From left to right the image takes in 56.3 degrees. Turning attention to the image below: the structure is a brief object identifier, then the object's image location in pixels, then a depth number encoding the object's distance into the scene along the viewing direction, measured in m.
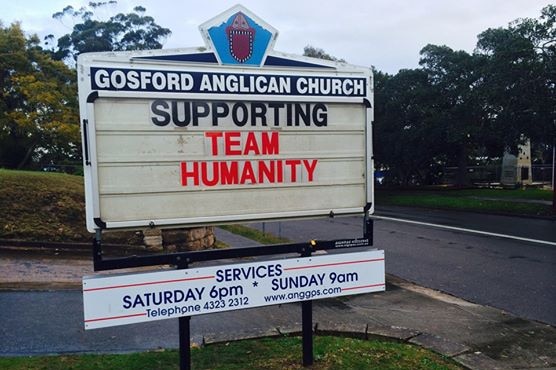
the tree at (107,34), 56.69
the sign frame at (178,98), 4.01
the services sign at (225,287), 4.06
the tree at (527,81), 19.44
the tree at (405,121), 32.72
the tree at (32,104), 31.69
